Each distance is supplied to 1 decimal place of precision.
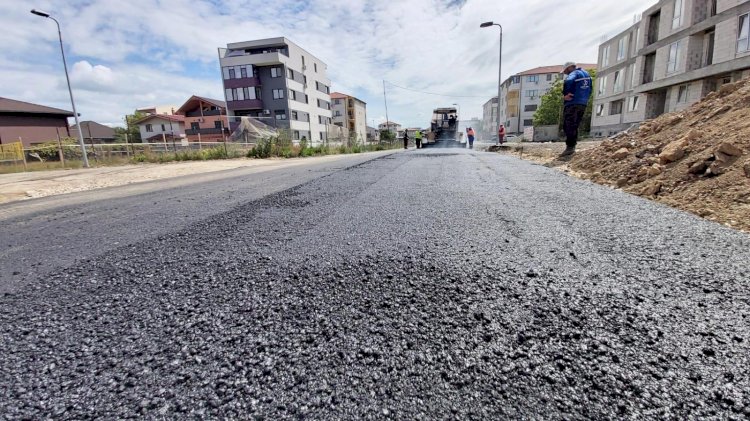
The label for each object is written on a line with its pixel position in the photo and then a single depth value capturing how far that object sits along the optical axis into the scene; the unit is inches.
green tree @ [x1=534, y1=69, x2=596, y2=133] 1453.0
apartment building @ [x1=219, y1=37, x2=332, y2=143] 1450.5
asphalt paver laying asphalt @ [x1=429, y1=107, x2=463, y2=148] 956.6
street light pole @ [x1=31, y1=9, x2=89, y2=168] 538.0
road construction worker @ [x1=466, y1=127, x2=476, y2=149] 810.2
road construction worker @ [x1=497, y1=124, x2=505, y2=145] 705.6
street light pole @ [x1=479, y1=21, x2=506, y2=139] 697.8
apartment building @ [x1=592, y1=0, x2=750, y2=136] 636.7
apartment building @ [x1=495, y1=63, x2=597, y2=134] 2377.0
